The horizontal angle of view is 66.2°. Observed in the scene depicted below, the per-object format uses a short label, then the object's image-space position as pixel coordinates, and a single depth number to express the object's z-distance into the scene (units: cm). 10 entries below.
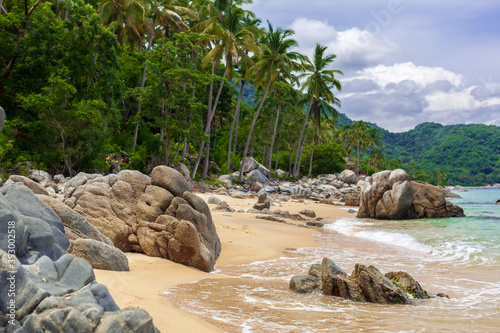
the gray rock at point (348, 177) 4759
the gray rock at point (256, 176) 3463
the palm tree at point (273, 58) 3262
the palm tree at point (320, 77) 4000
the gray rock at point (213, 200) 1769
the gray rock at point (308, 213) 1894
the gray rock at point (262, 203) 1756
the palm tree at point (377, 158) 8161
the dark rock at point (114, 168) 2123
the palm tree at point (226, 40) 2792
